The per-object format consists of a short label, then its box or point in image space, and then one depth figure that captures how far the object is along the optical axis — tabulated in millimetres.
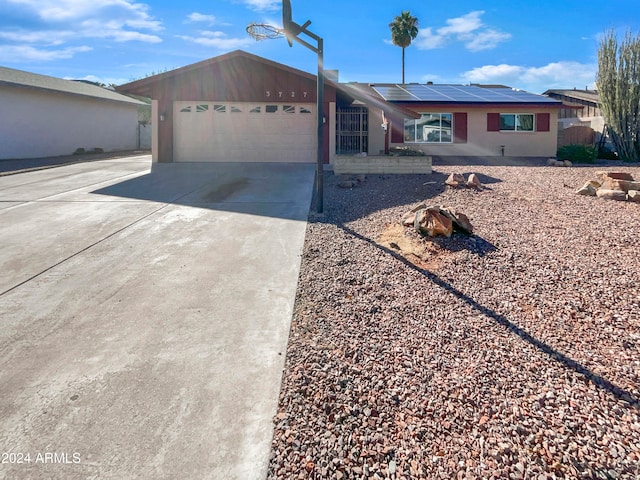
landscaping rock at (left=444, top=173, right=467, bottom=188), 9914
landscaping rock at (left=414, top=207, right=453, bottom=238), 5859
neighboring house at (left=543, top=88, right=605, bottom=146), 20953
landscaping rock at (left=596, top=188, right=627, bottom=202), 8445
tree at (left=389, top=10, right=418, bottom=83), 32844
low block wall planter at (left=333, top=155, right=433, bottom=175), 12391
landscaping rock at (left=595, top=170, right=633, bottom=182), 9594
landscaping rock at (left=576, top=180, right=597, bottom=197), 8972
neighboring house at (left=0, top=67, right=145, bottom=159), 18969
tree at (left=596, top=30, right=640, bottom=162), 17844
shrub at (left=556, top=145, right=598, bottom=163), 17203
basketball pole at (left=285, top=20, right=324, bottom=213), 7697
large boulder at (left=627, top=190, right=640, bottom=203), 8148
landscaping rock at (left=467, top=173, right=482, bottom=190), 9758
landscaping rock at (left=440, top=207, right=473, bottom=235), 5980
